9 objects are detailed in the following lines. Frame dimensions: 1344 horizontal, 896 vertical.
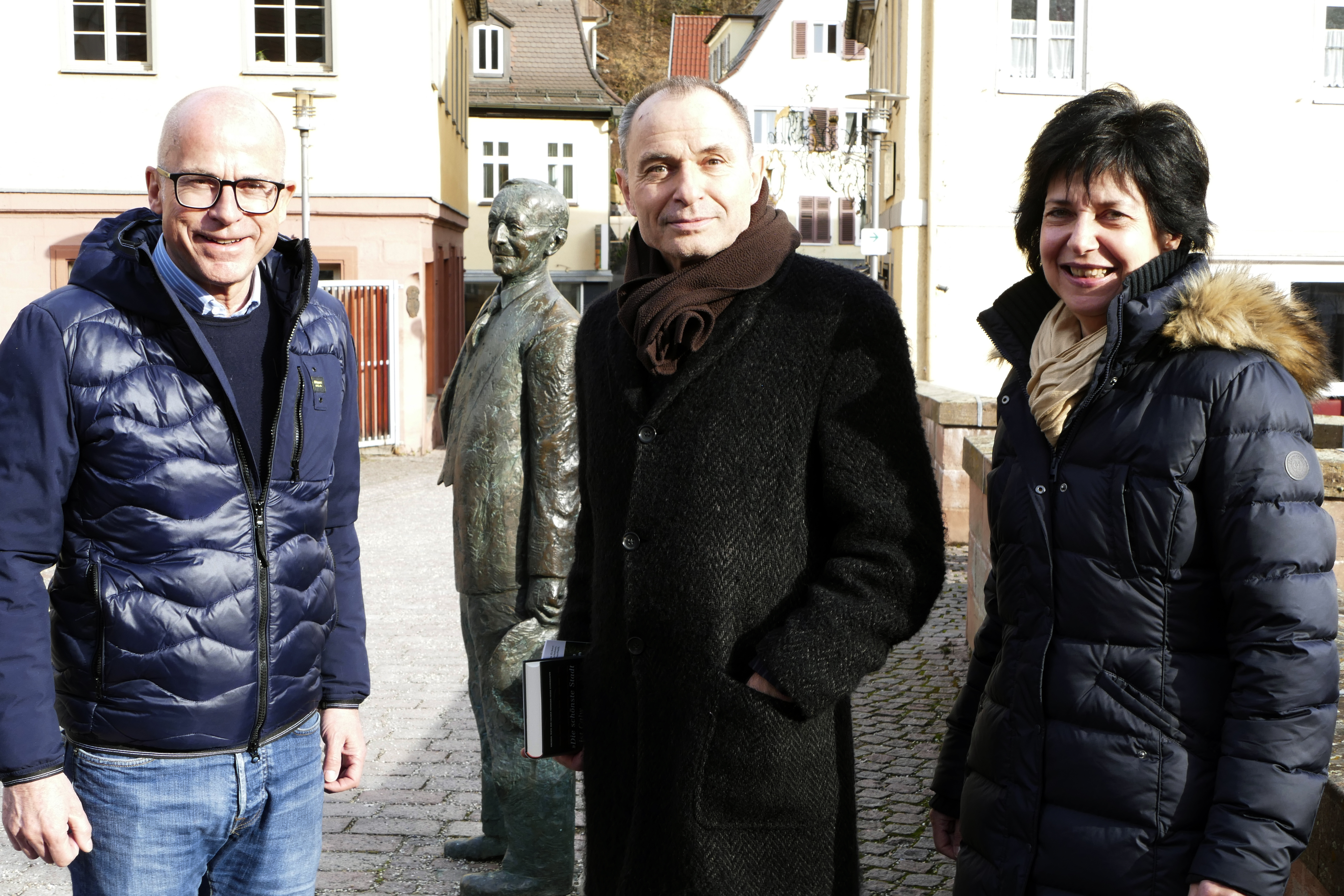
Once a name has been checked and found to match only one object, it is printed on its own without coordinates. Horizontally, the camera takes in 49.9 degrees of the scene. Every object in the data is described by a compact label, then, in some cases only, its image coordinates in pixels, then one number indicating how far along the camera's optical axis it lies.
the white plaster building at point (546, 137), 41.12
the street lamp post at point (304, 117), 16.36
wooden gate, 17.97
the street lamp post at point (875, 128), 18.03
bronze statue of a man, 4.29
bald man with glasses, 2.59
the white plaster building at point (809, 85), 50.53
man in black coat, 2.52
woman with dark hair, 2.23
